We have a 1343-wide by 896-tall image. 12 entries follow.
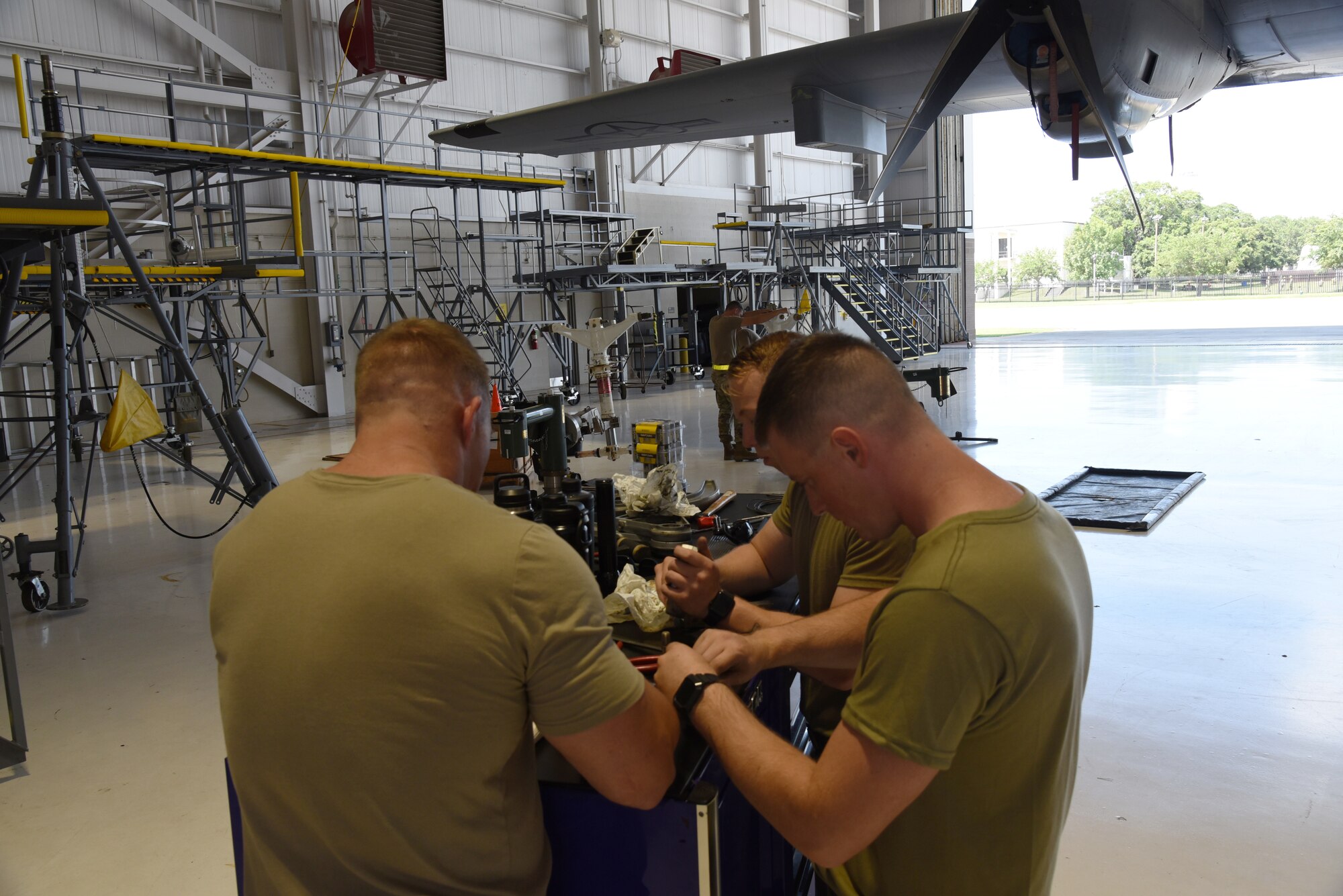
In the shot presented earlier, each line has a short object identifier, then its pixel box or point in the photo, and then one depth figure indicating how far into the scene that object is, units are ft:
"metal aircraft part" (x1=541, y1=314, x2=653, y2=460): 9.04
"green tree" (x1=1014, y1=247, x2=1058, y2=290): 119.96
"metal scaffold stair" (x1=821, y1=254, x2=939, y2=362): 55.98
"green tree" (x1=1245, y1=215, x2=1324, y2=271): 91.40
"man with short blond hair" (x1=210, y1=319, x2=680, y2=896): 3.96
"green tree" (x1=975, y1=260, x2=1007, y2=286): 103.19
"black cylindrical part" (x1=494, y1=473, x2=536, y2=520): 7.47
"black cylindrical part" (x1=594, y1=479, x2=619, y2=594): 7.55
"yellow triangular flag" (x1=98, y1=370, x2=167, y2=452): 16.65
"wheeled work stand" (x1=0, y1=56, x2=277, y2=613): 14.74
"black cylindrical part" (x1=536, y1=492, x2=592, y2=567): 7.03
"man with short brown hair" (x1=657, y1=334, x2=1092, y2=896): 3.85
